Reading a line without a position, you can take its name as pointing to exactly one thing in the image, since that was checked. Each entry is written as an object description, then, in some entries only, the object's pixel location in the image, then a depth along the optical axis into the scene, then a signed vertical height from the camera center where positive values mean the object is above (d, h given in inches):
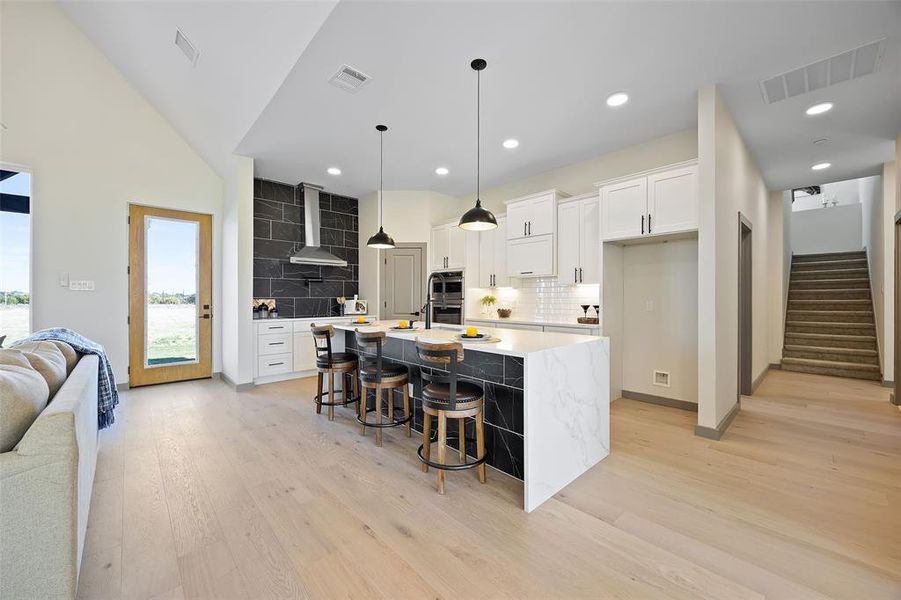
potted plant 216.2 -1.2
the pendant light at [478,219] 123.3 +27.1
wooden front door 184.4 +2.5
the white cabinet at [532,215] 179.0 +42.7
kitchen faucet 231.6 +7.2
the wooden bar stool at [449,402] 87.4 -24.6
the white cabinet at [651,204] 134.0 +37.0
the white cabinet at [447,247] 222.4 +32.5
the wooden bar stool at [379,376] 113.5 -23.9
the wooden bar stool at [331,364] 135.6 -23.8
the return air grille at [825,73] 103.3 +68.1
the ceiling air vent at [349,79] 113.1 +69.7
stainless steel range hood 222.5 +42.1
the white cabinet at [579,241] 165.8 +27.2
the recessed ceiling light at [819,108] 129.2 +67.8
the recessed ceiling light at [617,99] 125.7 +69.3
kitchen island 83.0 -26.1
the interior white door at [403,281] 239.0 +12.3
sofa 47.0 -25.5
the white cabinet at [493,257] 205.5 +24.5
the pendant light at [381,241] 161.6 +25.9
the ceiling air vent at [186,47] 124.1 +87.0
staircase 221.0 -13.4
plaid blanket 104.0 -23.7
